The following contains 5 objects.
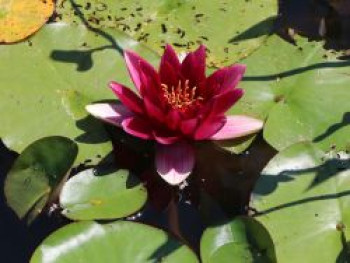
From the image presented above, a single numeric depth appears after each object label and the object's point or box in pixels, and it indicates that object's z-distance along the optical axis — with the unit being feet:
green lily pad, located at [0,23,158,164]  7.26
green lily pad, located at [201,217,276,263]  6.19
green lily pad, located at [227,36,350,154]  7.29
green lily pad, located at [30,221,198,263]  6.26
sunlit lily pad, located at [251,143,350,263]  6.39
